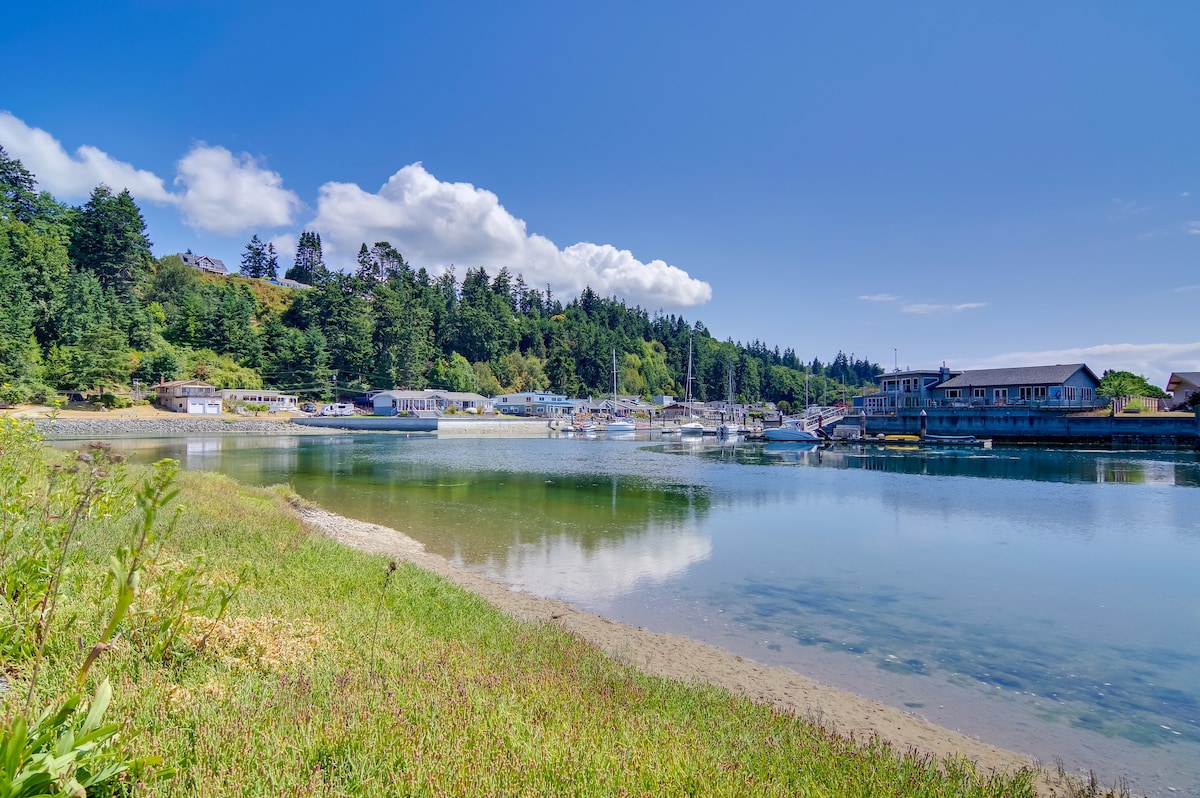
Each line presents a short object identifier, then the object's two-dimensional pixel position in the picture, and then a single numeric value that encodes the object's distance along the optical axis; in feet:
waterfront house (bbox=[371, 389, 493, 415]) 350.84
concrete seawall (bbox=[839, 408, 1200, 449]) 210.59
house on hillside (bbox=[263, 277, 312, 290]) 526.98
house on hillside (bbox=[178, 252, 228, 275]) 528.22
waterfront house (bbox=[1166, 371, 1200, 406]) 269.44
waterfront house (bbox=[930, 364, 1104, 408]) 239.71
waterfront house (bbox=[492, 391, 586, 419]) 398.83
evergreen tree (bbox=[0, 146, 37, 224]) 345.25
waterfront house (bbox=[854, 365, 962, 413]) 284.41
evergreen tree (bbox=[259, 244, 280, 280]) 561.02
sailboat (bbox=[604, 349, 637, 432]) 346.74
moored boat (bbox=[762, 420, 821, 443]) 264.31
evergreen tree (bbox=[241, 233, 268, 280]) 553.23
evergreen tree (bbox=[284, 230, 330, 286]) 570.05
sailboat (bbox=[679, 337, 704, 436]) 330.75
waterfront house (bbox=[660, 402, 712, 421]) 440.53
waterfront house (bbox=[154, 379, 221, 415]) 272.72
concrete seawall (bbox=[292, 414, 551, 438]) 304.09
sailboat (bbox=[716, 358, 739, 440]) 309.83
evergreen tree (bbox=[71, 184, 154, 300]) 344.49
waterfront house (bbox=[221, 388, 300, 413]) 302.66
